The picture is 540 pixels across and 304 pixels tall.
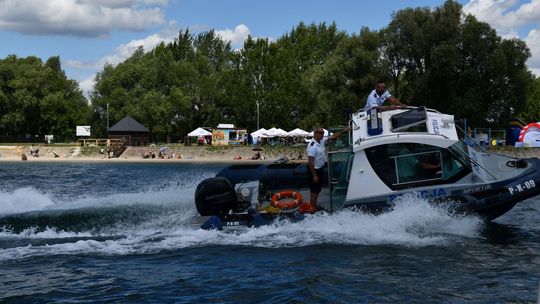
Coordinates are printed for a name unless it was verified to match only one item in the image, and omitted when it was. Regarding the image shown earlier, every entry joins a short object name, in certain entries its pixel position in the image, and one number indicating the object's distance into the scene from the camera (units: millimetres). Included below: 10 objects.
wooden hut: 74188
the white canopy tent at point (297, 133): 66125
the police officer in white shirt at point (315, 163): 13273
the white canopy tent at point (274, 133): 67244
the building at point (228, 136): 73562
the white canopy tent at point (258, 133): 68081
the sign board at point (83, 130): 86438
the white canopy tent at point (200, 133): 72306
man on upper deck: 13875
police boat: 12672
